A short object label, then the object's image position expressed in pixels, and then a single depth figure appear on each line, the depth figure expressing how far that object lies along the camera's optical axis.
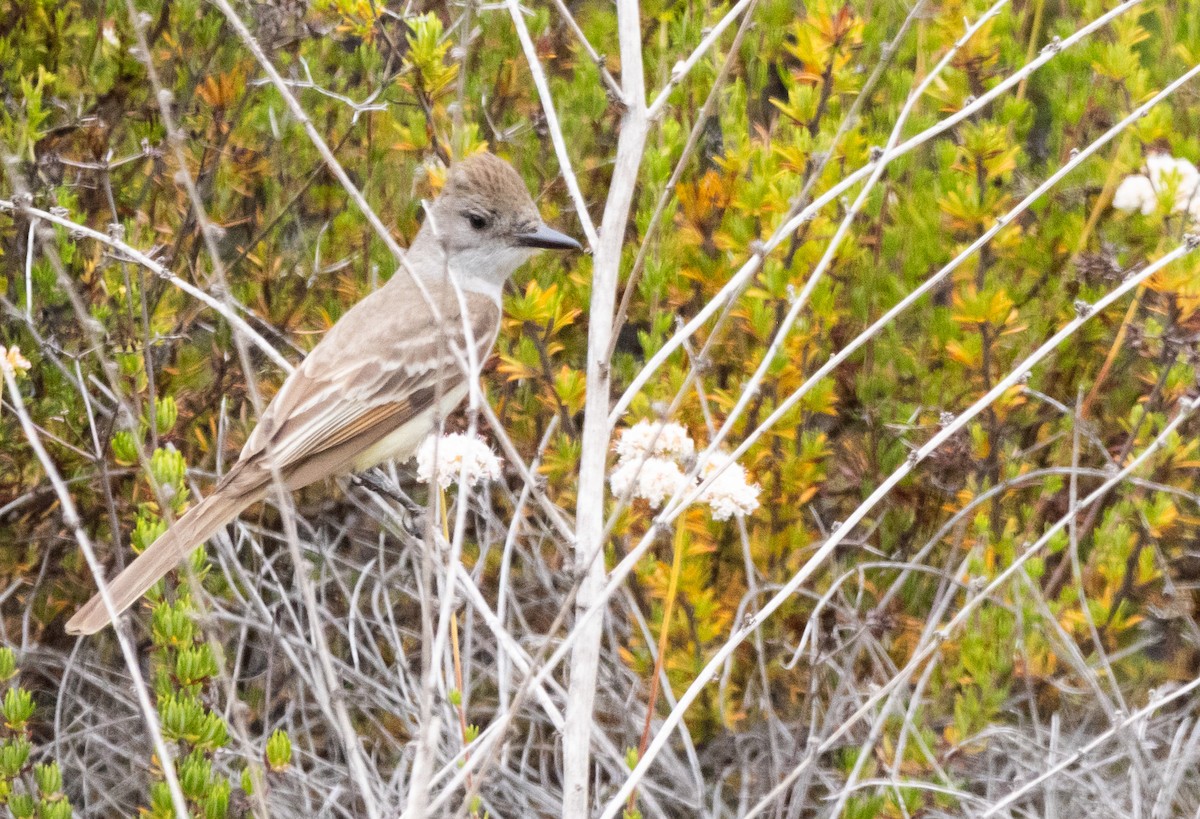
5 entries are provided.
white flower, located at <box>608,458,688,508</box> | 5.90
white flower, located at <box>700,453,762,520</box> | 5.97
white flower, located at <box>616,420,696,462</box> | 5.89
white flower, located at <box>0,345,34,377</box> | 5.91
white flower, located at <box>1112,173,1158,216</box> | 7.86
